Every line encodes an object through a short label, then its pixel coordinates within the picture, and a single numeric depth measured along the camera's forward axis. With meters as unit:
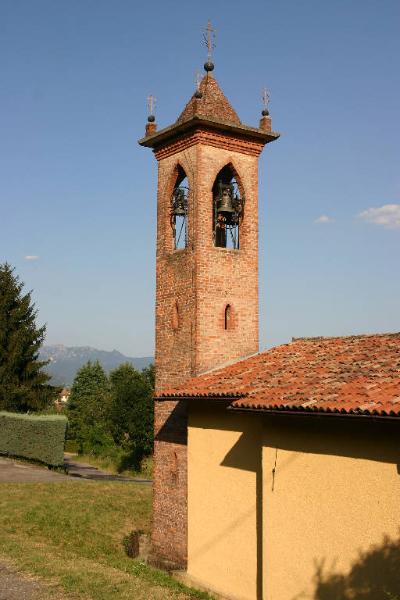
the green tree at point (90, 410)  39.72
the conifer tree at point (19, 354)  34.62
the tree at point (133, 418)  34.53
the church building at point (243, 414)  8.52
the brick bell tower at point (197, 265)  13.89
